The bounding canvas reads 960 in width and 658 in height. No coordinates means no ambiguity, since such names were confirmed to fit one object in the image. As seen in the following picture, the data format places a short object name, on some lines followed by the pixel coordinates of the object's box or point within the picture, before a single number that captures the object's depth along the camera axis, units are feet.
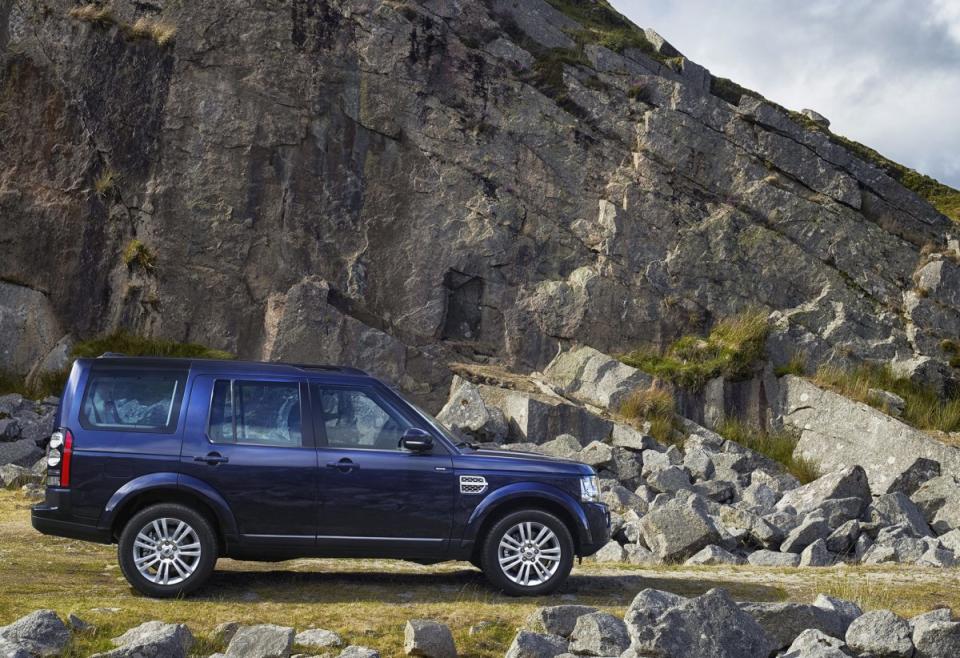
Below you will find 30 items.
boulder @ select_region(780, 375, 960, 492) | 66.69
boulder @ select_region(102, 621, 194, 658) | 23.47
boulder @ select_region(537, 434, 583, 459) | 61.11
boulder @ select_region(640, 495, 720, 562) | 41.55
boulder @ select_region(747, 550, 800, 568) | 42.37
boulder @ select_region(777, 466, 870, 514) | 53.57
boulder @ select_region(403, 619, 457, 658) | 25.30
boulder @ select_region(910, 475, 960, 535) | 54.19
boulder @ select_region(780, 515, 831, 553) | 44.16
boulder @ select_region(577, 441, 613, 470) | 59.21
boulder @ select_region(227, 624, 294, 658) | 24.29
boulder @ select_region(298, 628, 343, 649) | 25.52
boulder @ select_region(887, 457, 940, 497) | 63.21
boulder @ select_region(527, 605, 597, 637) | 26.66
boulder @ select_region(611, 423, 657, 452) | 67.97
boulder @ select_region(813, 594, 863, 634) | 28.60
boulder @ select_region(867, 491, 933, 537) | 50.26
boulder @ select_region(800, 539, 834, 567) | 42.49
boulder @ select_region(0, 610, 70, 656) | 23.77
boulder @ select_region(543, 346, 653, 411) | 75.41
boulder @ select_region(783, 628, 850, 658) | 24.38
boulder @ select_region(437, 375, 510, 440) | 66.80
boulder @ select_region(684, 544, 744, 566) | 40.91
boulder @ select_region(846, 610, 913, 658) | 26.40
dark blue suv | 30.14
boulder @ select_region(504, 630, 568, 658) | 24.67
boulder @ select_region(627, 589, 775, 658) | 24.59
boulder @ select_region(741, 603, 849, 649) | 27.22
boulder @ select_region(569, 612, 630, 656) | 25.53
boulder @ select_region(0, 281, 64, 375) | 79.20
